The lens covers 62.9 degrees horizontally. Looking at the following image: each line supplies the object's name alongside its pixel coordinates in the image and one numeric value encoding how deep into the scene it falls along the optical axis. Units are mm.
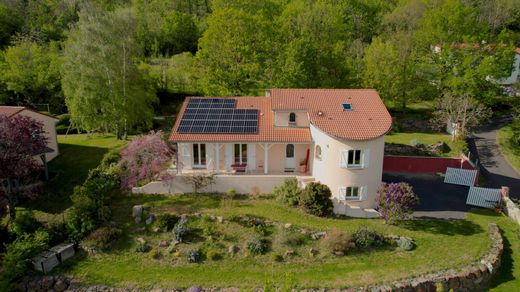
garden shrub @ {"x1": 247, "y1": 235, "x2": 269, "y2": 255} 25844
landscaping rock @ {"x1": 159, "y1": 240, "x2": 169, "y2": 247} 26328
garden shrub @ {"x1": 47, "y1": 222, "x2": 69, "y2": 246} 26391
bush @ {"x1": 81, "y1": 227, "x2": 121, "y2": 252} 25859
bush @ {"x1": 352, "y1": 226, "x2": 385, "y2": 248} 26812
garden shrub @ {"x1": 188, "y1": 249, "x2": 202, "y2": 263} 25264
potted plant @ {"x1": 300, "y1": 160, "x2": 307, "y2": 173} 33031
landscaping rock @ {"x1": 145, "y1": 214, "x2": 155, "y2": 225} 27991
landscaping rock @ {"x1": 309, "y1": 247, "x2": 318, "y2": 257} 25828
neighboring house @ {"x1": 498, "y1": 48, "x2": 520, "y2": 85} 65438
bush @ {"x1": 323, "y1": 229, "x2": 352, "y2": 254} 25953
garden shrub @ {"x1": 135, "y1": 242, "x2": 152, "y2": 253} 25984
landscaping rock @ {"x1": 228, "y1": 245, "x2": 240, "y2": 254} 25906
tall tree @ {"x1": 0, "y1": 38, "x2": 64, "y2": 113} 54938
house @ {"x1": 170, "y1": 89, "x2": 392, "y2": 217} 29719
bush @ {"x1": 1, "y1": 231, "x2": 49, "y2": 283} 23750
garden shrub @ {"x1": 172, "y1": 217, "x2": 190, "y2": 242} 26625
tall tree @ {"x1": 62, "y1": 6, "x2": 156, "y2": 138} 41003
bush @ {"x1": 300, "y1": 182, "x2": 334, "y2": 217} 29016
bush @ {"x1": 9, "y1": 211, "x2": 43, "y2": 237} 26191
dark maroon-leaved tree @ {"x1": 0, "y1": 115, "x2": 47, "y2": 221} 26422
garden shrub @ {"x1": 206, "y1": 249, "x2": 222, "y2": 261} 25391
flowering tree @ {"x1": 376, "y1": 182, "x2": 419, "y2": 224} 28192
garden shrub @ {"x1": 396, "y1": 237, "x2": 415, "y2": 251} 26609
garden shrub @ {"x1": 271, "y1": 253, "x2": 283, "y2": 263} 25358
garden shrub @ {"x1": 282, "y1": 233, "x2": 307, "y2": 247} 26531
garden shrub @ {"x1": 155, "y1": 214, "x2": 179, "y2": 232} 27484
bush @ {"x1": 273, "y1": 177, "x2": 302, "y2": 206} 30000
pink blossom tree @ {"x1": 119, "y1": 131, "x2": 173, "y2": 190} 30844
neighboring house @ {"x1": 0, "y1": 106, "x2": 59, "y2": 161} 35375
